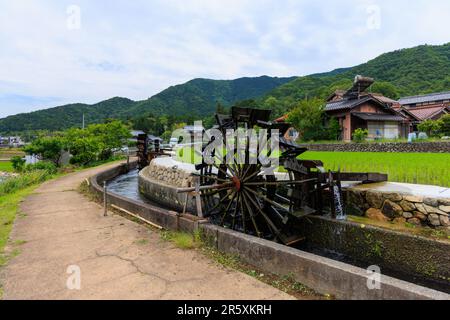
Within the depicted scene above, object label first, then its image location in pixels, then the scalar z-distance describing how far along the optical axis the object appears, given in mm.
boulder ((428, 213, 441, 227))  5469
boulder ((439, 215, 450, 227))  5325
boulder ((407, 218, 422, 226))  5777
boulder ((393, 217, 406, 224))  5993
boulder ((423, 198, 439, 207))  5498
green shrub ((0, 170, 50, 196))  13436
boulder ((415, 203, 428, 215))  5678
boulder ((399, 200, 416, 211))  5879
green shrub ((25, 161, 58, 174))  19656
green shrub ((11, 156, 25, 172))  22166
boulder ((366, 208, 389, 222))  6363
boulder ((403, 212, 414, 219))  5928
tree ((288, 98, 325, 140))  26594
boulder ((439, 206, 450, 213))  5324
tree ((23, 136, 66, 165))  21156
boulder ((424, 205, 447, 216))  5418
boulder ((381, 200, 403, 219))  6110
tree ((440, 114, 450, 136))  22688
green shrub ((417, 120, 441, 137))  23219
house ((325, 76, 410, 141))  25562
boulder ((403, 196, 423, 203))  5730
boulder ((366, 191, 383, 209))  6449
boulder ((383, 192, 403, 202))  6105
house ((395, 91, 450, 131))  30969
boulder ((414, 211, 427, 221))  5680
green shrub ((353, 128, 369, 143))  21938
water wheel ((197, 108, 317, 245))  6758
